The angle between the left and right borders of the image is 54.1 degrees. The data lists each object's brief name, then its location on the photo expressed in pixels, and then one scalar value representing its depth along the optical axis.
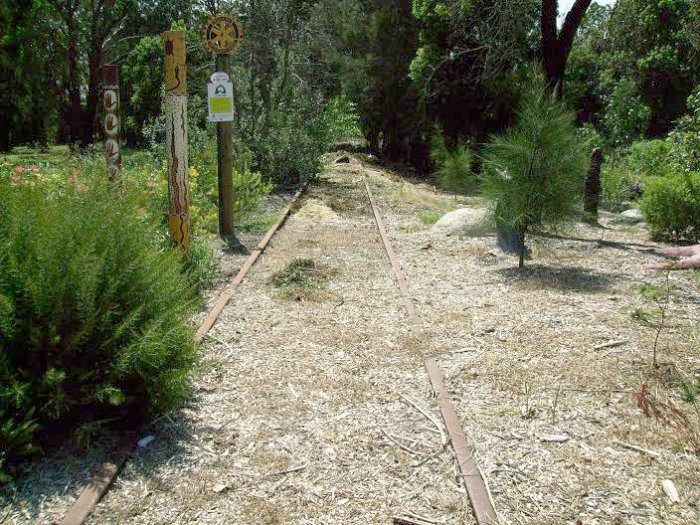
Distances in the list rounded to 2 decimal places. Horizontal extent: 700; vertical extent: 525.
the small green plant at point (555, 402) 3.95
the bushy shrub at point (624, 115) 23.77
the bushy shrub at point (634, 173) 13.89
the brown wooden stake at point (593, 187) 11.76
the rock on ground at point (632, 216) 12.36
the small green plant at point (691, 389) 4.06
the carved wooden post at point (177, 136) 6.25
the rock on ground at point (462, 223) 9.14
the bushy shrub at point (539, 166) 7.52
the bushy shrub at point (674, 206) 9.83
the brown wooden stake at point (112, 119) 5.87
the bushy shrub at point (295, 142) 15.38
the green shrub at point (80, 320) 3.23
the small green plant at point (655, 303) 5.62
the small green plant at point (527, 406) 3.98
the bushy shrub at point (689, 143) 11.33
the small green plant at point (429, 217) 11.84
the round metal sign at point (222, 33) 8.71
